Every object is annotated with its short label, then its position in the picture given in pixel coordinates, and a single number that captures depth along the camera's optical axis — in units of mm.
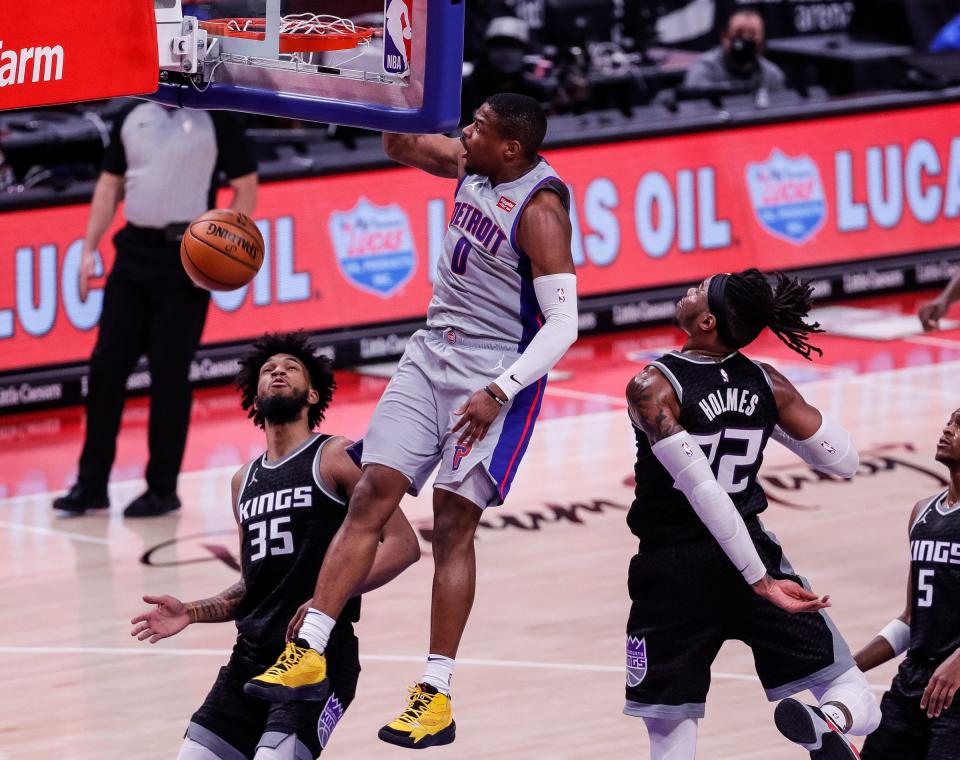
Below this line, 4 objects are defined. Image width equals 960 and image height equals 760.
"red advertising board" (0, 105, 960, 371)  24660
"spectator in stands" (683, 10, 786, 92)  31207
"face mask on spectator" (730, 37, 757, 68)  31584
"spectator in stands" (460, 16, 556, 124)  29073
